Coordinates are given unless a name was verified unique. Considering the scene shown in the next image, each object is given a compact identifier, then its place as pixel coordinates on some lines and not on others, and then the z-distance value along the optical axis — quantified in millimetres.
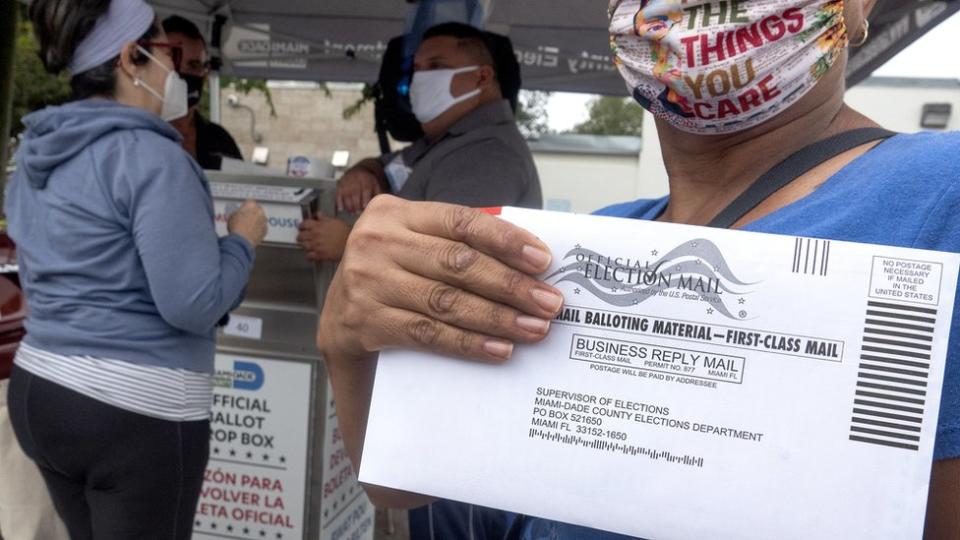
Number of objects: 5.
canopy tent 4430
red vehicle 2629
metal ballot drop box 3184
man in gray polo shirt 2213
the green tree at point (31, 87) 13312
